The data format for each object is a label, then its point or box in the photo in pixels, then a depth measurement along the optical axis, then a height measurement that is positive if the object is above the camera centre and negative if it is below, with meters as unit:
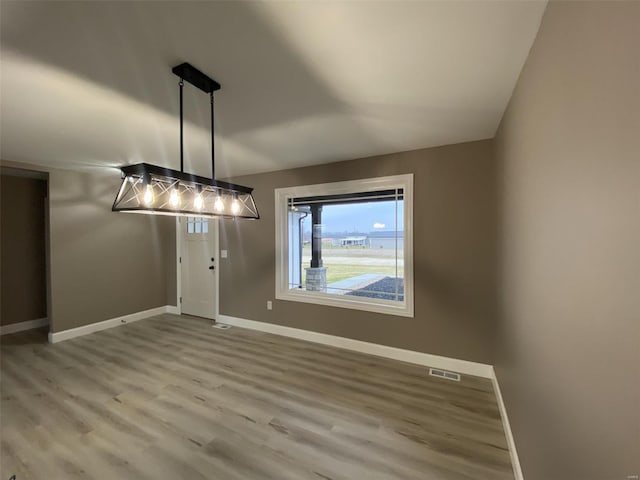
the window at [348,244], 3.34 -0.10
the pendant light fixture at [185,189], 1.68 +0.36
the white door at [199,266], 4.81 -0.52
